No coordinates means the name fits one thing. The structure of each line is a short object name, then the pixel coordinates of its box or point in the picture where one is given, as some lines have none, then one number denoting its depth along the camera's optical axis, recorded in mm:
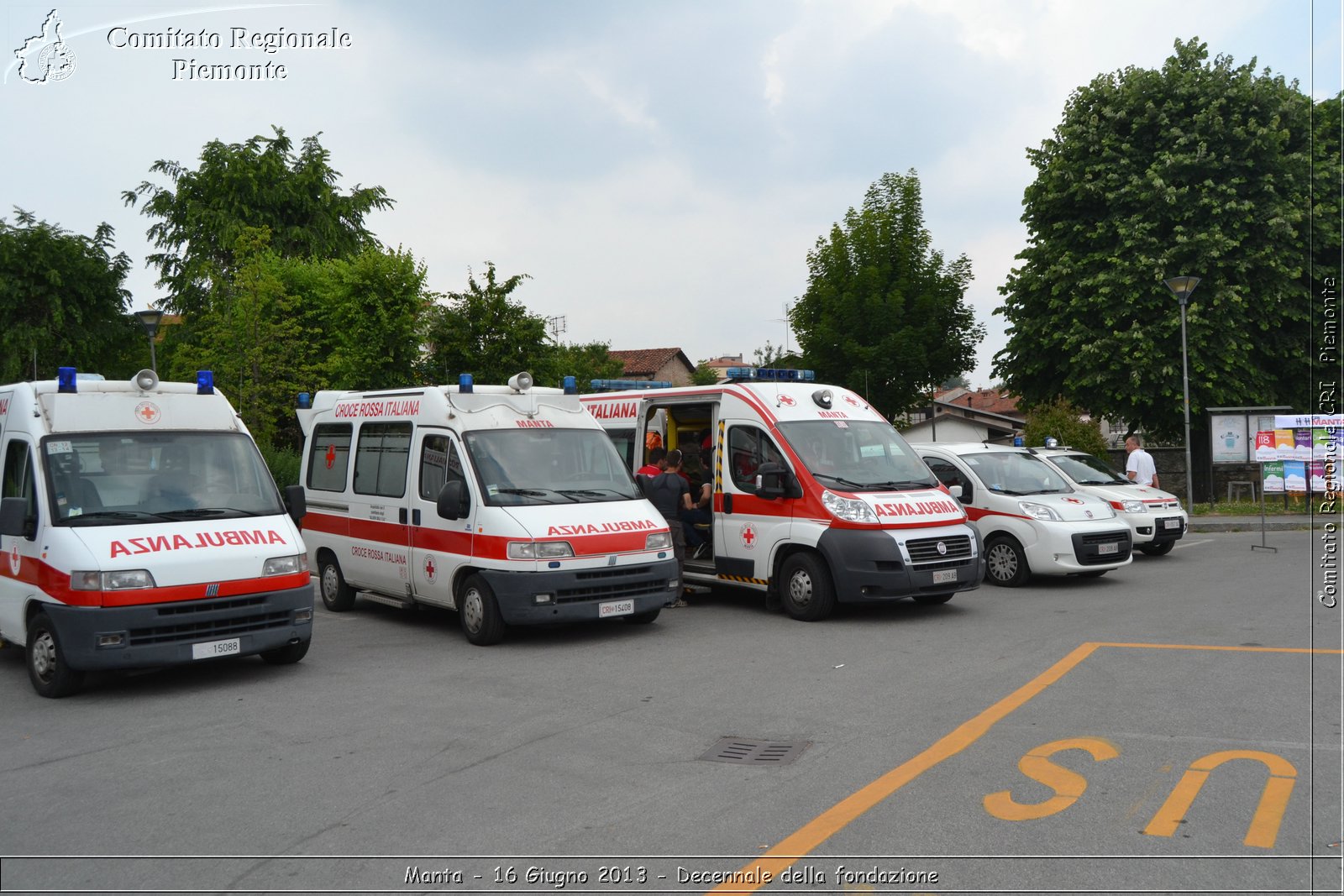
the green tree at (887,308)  30156
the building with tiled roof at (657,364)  88562
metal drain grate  6367
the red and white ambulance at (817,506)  11391
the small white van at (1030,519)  13914
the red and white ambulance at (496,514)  10375
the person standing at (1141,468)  18969
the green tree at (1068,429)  35594
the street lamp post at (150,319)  25750
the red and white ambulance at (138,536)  8438
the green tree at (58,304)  41125
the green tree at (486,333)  28391
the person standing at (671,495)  12898
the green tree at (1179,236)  26953
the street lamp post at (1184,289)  22406
